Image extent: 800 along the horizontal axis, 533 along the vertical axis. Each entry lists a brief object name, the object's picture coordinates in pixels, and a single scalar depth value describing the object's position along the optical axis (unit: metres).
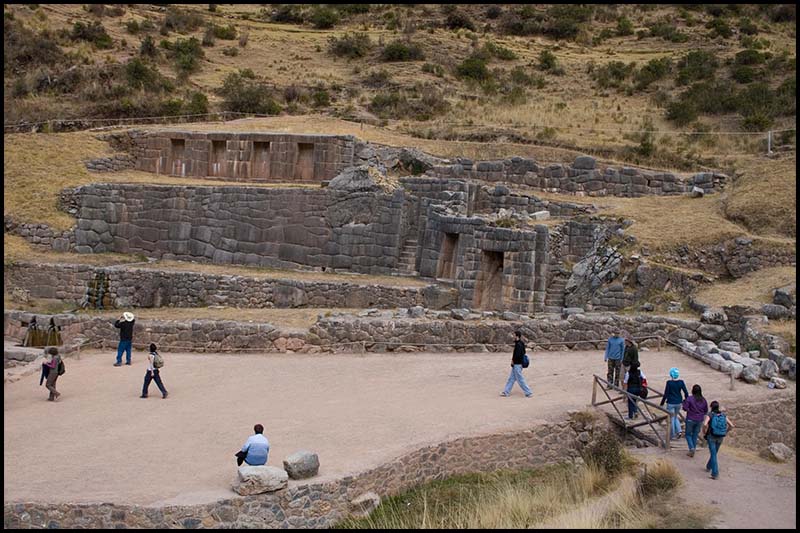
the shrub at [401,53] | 51.66
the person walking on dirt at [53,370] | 14.17
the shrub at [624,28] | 58.12
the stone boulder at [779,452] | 12.12
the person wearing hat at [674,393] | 12.26
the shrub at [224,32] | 55.03
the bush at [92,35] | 49.47
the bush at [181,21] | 56.69
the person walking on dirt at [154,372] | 14.09
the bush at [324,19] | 62.16
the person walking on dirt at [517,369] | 13.65
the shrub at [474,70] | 48.06
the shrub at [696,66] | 42.44
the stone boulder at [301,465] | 10.20
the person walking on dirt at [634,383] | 12.92
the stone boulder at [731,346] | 15.54
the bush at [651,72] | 43.12
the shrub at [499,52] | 52.84
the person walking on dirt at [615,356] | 14.11
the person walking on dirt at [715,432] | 11.05
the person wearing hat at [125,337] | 16.72
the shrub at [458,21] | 62.76
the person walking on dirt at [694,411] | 11.59
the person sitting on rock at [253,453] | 10.37
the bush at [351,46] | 52.97
